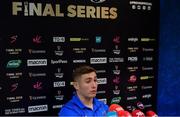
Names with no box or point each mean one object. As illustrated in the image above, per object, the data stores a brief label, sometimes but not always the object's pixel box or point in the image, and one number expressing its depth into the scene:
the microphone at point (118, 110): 3.23
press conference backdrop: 2.99
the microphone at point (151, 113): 3.65
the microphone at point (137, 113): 3.50
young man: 2.95
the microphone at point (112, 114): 3.09
